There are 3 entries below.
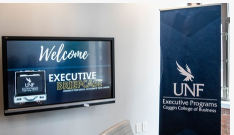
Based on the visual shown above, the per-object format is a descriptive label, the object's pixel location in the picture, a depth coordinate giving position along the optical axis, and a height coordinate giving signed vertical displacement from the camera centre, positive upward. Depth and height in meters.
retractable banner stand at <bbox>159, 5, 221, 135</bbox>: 2.43 -0.07
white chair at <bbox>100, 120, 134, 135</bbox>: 1.73 -0.49
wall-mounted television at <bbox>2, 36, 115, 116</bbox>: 2.24 -0.07
